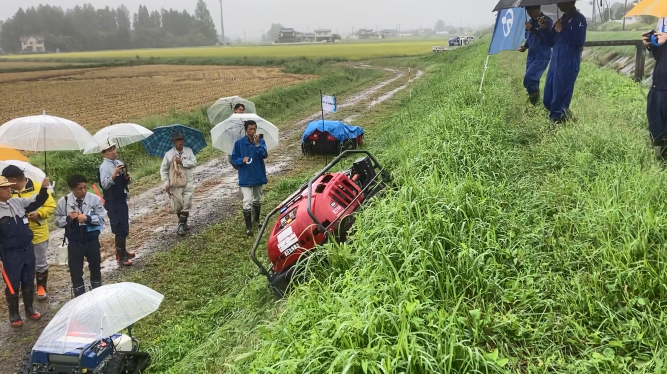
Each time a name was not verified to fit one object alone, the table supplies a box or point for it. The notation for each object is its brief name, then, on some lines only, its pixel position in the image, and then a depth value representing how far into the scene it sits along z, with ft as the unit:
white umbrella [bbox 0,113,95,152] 20.88
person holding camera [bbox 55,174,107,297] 19.13
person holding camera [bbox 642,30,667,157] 19.45
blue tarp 41.44
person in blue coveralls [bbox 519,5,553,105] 29.37
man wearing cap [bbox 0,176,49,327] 17.72
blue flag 30.37
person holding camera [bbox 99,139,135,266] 22.59
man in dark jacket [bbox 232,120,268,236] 25.30
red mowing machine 15.60
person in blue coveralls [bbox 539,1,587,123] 23.34
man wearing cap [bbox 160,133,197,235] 25.96
